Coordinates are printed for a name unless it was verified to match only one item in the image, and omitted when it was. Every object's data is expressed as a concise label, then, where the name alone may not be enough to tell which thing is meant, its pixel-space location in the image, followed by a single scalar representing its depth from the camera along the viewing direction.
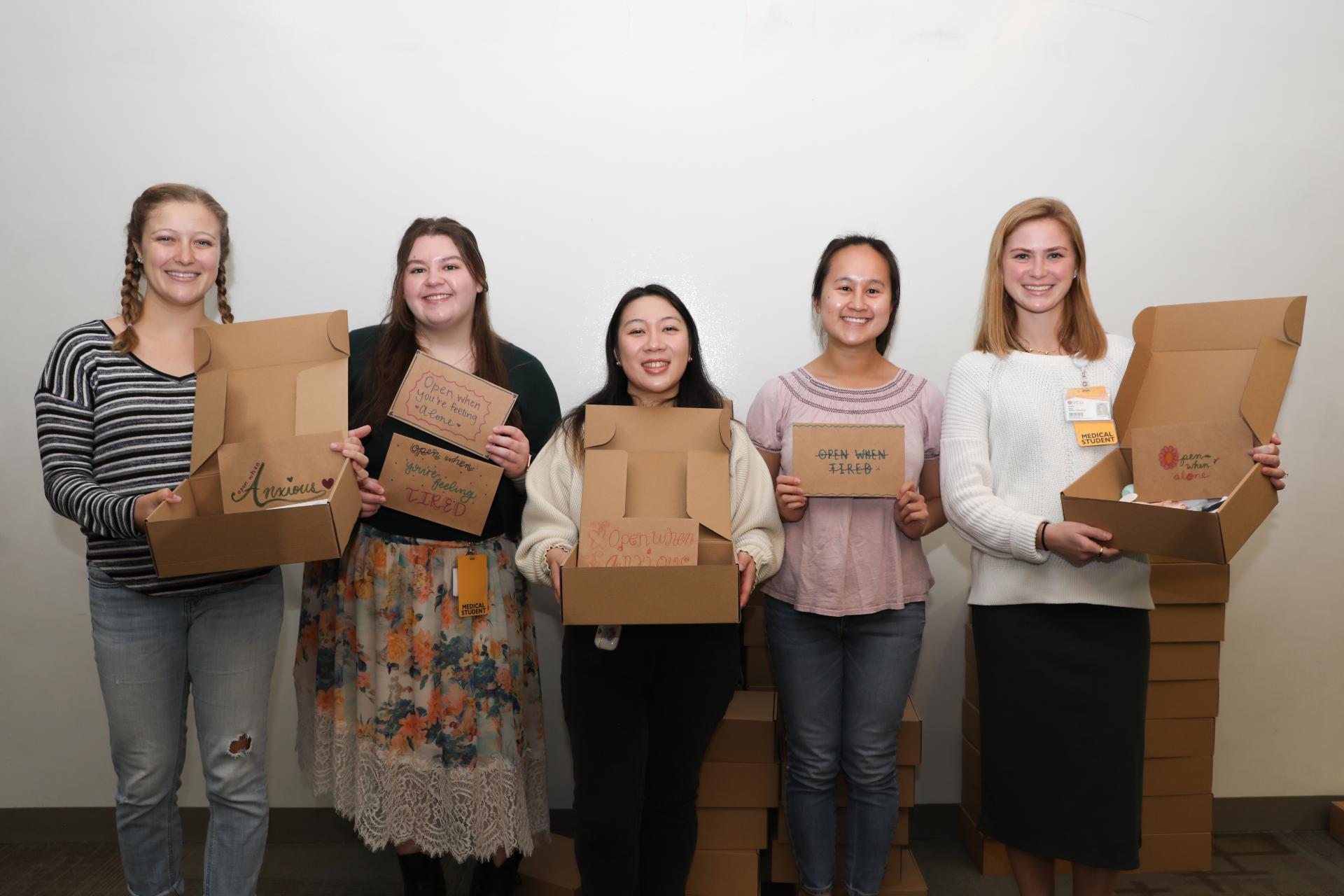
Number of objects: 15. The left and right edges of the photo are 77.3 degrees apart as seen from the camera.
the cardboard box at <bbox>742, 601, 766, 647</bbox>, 2.36
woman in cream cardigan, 1.72
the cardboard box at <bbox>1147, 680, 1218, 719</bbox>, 2.40
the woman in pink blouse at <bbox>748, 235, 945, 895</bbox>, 1.90
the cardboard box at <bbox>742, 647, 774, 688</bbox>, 2.38
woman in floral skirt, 1.89
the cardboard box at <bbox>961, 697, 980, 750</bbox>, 2.53
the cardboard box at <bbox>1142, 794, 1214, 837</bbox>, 2.44
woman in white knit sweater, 1.75
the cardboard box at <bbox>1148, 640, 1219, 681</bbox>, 2.39
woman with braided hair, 1.67
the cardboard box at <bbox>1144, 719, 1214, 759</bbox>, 2.41
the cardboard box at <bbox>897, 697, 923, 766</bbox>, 2.13
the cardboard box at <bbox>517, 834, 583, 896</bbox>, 2.12
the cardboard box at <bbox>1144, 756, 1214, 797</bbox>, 2.43
